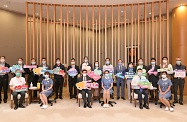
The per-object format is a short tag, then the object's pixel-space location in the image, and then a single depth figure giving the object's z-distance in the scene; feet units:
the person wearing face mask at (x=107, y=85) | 14.38
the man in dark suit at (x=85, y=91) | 14.05
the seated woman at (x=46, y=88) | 14.00
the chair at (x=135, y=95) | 13.84
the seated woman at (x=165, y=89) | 13.24
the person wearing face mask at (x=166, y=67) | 14.89
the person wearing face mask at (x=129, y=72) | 15.98
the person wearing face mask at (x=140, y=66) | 15.99
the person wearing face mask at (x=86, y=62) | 16.95
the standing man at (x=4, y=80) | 15.39
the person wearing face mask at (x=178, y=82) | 15.20
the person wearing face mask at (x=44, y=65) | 16.21
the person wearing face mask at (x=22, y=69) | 15.90
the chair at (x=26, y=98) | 14.24
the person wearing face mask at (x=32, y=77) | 16.18
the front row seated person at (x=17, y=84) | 13.60
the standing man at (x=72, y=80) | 16.68
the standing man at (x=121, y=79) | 16.69
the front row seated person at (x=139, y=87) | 13.70
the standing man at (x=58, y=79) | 16.50
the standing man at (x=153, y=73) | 15.25
